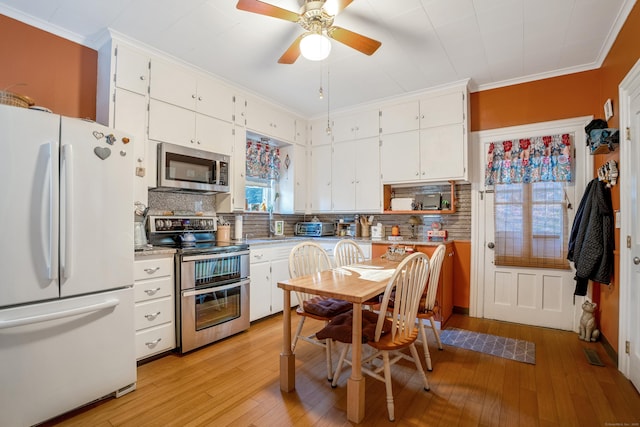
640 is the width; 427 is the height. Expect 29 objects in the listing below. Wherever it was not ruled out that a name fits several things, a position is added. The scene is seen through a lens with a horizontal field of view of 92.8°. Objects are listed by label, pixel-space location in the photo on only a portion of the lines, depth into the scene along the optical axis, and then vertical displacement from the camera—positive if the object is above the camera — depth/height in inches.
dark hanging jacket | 99.0 -6.1
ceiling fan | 72.7 +51.1
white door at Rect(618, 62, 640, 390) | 80.7 -5.5
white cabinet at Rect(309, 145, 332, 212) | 177.6 +23.0
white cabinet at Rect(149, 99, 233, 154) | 111.7 +35.5
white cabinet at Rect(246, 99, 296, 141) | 148.2 +50.4
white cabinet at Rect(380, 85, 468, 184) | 137.9 +38.2
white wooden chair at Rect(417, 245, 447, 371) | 88.1 -23.1
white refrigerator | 64.1 -11.3
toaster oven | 175.5 -6.7
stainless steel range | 102.3 -22.7
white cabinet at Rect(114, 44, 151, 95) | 102.0 +50.8
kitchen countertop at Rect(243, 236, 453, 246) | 132.4 -11.1
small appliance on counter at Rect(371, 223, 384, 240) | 160.6 -7.6
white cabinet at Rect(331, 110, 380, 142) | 162.1 +50.8
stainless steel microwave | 111.7 +18.7
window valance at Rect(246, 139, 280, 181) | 162.7 +31.8
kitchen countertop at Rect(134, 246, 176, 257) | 93.0 -10.9
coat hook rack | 94.6 +14.7
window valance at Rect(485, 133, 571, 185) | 124.6 +25.0
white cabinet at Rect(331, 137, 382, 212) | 161.9 +22.9
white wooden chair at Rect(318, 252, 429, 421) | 69.1 -23.9
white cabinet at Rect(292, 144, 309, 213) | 177.0 +23.8
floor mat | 102.0 -45.9
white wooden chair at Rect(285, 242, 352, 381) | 89.7 -26.5
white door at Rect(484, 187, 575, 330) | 125.2 -32.0
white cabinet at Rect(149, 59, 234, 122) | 112.2 +50.9
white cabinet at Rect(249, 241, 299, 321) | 131.5 -26.9
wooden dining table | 68.6 -17.4
